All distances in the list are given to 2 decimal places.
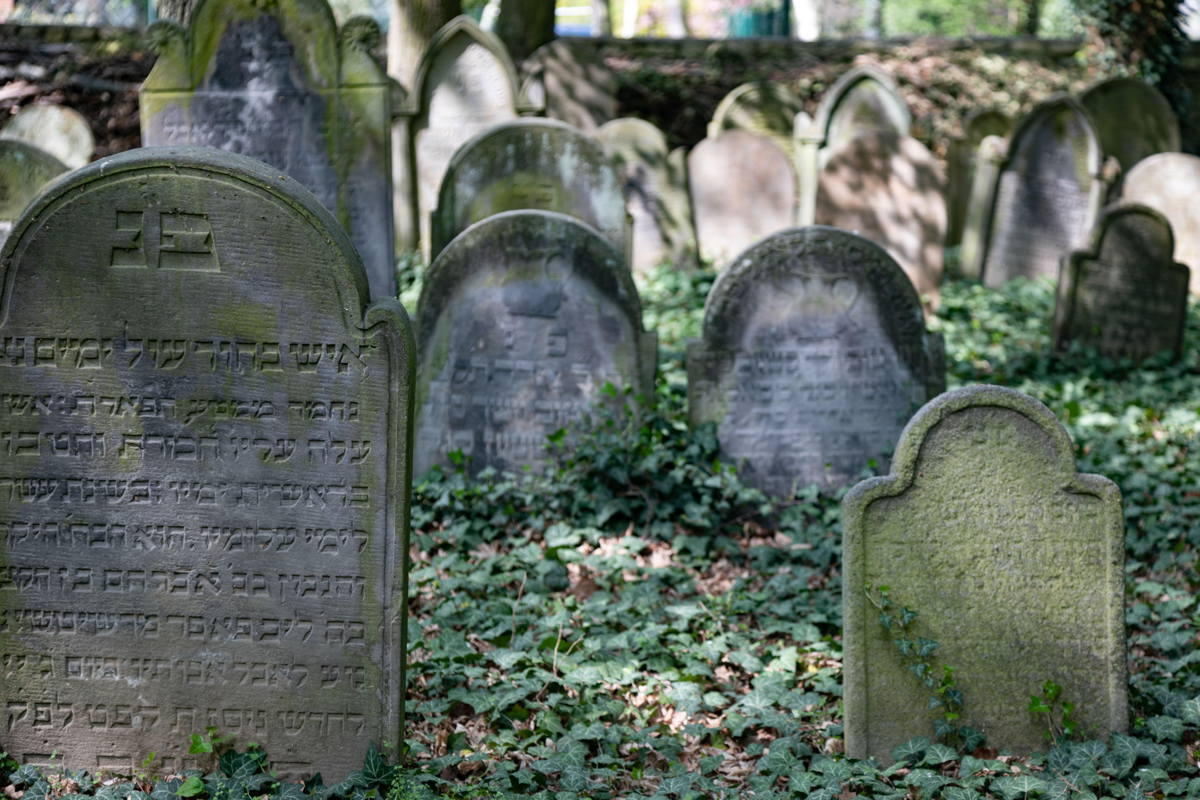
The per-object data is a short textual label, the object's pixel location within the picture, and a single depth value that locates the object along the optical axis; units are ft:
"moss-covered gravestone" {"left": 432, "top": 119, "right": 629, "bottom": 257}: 29.53
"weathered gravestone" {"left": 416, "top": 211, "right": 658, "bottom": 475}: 22.12
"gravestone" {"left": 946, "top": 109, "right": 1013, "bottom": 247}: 45.62
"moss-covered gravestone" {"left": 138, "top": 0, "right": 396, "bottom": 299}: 28.12
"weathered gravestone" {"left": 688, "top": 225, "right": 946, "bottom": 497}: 22.30
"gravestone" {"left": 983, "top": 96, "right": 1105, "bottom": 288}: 37.86
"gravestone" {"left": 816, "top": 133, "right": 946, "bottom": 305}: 34.65
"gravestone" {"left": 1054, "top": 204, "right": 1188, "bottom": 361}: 29.66
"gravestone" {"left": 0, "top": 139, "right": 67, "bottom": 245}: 29.01
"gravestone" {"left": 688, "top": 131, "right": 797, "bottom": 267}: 39.78
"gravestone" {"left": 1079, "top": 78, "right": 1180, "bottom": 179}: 45.24
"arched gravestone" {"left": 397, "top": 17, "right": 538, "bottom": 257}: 39.29
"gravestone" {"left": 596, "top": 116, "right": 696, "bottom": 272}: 38.42
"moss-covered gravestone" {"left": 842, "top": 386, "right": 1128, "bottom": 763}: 13.79
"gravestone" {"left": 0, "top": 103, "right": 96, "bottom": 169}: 41.47
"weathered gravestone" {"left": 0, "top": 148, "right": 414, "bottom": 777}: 12.75
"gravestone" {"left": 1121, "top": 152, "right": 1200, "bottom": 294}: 37.81
